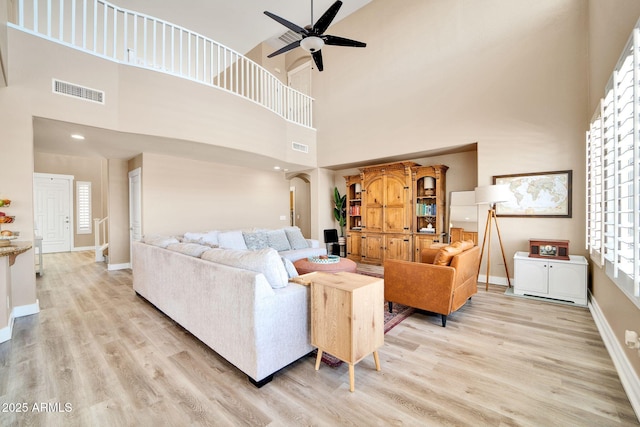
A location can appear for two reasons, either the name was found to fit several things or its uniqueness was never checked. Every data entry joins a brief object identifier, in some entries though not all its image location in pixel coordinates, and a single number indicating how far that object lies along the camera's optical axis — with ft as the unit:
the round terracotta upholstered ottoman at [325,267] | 12.58
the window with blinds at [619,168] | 5.36
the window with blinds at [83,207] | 27.71
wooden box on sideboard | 12.44
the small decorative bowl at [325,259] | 13.30
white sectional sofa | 6.30
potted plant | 23.98
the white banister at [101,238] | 22.63
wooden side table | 6.06
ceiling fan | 11.15
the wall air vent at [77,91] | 11.02
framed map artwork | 13.19
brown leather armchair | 9.54
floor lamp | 13.04
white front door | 25.79
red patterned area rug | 7.55
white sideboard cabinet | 11.58
